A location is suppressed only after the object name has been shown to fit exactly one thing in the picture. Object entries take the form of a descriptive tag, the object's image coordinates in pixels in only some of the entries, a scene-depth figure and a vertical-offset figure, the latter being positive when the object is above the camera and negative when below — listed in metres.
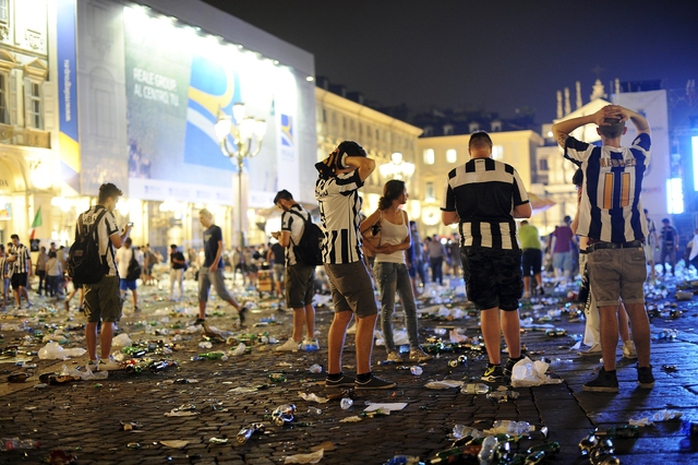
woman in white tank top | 8.21 -0.11
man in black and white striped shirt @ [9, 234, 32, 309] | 21.14 -0.08
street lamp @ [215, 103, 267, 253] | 22.27 +3.37
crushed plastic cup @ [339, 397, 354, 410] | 5.80 -1.01
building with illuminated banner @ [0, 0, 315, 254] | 34.00 +6.34
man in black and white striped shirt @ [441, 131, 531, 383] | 6.58 +0.10
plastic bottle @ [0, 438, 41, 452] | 4.99 -1.05
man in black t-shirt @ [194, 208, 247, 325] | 12.62 -0.10
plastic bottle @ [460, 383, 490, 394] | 6.04 -0.98
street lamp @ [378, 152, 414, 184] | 27.59 +2.77
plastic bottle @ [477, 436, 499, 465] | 4.04 -0.96
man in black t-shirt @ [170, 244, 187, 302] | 22.05 -0.21
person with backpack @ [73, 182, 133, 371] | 8.46 -0.07
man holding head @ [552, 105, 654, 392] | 5.91 +0.13
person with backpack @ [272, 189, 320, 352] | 9.60 -0.22
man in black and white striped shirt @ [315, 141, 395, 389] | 6.50 +0.09
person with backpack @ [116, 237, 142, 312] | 18.27 -0.16
